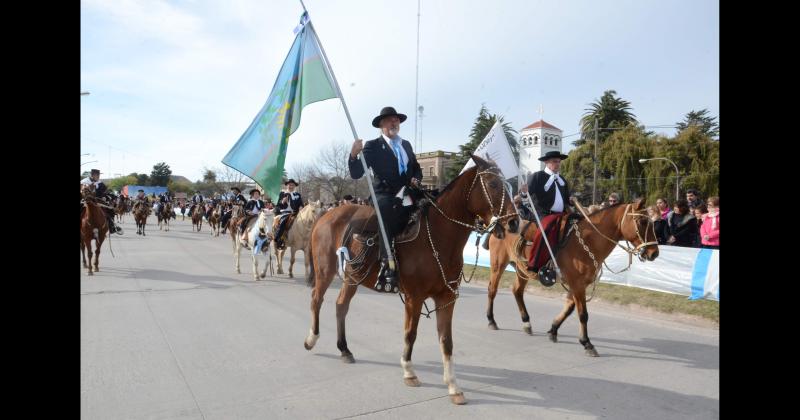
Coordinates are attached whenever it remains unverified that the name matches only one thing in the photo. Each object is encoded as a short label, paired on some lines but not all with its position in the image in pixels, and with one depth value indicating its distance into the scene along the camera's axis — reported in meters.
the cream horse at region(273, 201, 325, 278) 11.26
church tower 55.97
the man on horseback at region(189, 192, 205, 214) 32.95
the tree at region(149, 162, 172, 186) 101.88
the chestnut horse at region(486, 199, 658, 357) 5.91
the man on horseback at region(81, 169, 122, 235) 12.96
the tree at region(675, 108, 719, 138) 48.76
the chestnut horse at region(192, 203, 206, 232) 31.20
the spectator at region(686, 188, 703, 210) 10.93
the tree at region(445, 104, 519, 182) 52.94
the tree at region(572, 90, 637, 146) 53.16
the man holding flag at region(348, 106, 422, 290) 4.74
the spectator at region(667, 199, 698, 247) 10.30
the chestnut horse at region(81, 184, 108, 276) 11.88
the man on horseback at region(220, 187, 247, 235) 17.38
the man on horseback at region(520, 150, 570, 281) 6.88
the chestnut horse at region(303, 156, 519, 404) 4.38
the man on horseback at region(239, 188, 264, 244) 13.30
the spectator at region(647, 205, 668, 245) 9.46
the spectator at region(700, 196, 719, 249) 9.35
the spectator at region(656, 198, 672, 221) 11.08
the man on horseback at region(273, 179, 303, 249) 11.86
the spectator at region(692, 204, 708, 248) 10.45
